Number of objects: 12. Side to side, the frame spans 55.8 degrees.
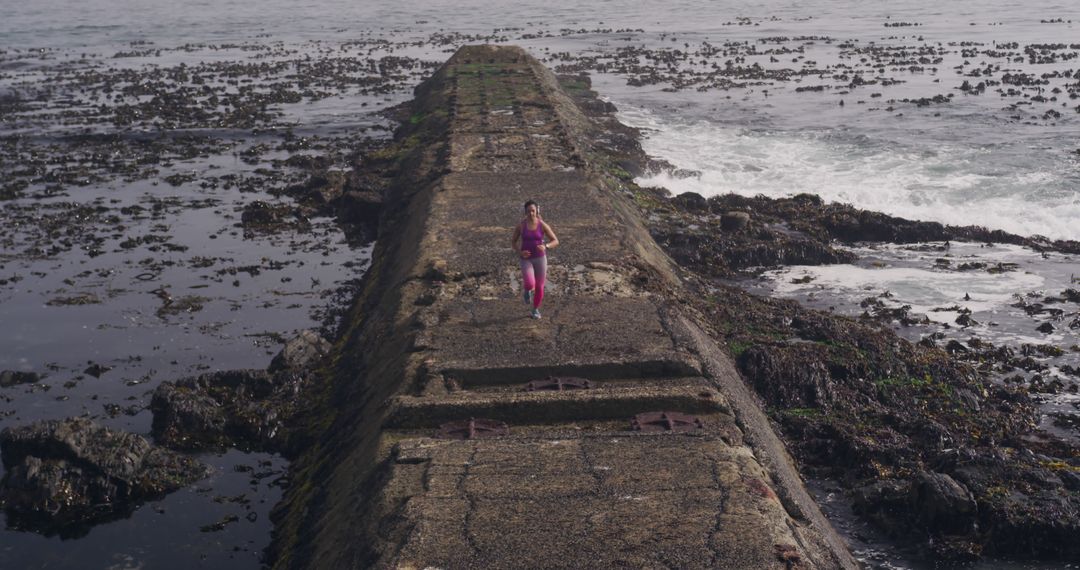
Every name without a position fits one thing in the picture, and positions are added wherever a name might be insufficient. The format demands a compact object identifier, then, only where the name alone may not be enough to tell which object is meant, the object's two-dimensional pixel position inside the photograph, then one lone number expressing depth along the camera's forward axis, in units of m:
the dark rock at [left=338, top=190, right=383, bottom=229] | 26.69
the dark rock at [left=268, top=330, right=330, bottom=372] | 17.16
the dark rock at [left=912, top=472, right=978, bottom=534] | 12.22
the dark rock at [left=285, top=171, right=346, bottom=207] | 28.36
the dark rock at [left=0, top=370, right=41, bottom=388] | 17.14
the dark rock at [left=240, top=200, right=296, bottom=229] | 26.44
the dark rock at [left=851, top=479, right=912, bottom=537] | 12.37
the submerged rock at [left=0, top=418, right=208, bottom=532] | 13.20
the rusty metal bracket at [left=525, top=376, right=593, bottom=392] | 13.04
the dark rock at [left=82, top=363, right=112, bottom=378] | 17.39
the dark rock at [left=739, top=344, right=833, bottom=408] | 15.47
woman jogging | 14.57
